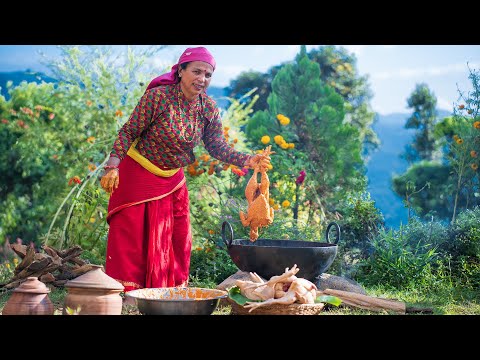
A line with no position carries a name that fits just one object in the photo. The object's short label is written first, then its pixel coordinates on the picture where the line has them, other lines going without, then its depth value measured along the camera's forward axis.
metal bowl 3.68
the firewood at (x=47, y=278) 5.46
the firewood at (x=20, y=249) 5.39
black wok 4.57
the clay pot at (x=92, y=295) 3.55
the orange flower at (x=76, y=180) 6.64
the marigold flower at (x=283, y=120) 7.34
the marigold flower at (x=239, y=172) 6.78
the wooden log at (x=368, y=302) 4.47
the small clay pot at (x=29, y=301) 3.55
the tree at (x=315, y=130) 8.44
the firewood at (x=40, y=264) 5.36
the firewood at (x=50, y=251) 5.68
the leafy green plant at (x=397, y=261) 5.84
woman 4.63
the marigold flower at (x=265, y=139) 6.91
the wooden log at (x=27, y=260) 5.28
